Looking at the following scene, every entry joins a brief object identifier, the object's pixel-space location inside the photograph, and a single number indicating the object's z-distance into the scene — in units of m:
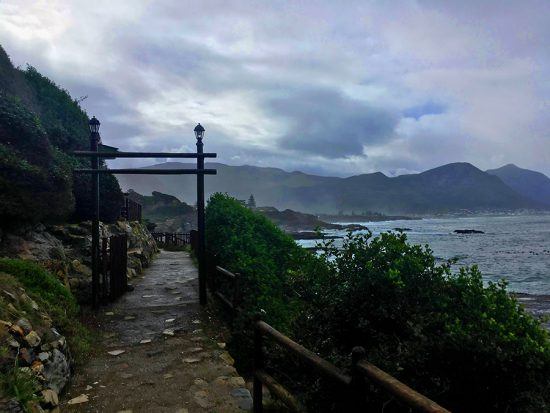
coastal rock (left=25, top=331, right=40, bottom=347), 5.14
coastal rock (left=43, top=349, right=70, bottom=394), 5.10
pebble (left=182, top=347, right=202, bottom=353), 6.95
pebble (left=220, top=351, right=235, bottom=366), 6.48
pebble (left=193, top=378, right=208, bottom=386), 5.58
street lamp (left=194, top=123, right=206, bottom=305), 10.02
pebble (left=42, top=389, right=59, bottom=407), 4.68
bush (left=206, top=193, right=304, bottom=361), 7.57
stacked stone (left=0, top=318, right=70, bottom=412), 4.62
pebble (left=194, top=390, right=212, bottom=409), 4.98
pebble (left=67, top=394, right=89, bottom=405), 5.04
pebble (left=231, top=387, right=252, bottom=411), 4.96
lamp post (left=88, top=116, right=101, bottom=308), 9.54
